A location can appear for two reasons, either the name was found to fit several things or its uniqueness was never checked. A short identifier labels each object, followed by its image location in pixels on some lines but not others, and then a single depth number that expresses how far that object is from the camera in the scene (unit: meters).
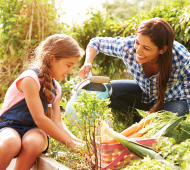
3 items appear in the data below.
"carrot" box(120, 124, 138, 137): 1.52
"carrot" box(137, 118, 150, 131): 1.55
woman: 1.81
